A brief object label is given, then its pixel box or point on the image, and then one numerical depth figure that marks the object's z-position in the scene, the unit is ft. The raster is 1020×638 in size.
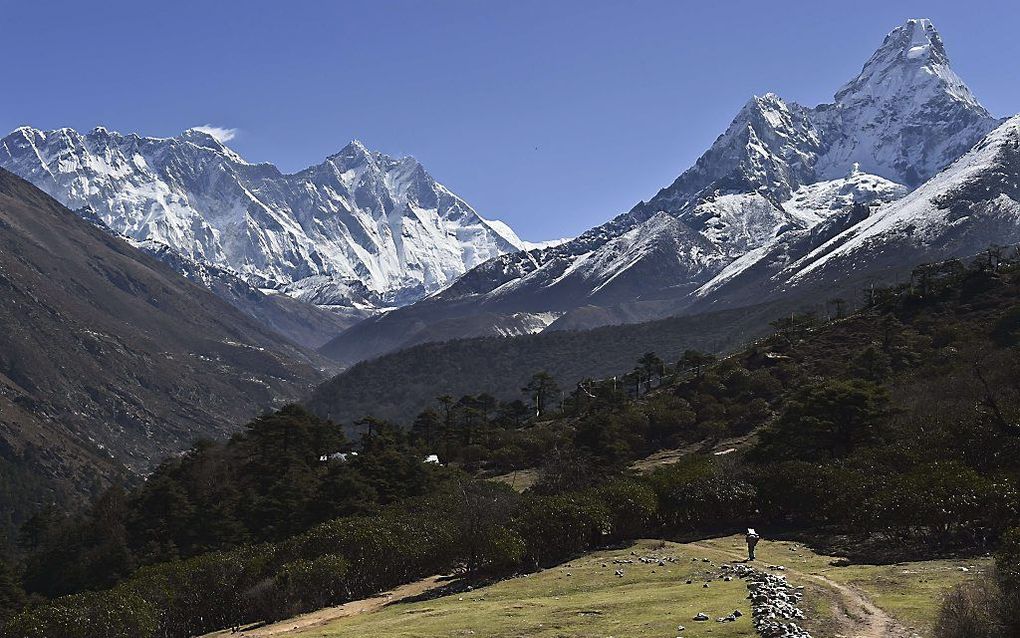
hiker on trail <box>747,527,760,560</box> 190.33
